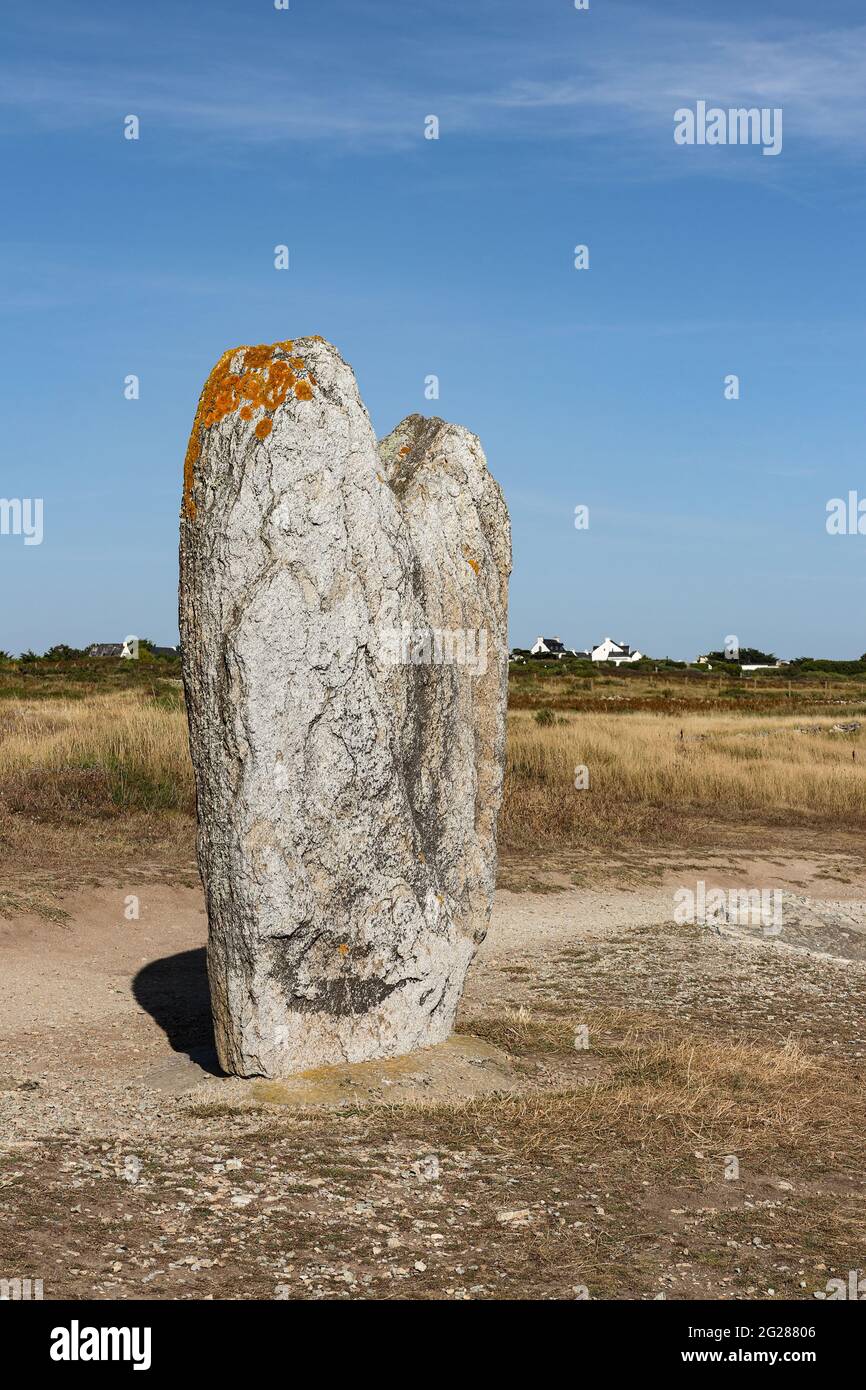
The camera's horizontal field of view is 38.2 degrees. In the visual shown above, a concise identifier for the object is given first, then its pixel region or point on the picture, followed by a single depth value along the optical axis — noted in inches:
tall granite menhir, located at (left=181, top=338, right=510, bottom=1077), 249.9
